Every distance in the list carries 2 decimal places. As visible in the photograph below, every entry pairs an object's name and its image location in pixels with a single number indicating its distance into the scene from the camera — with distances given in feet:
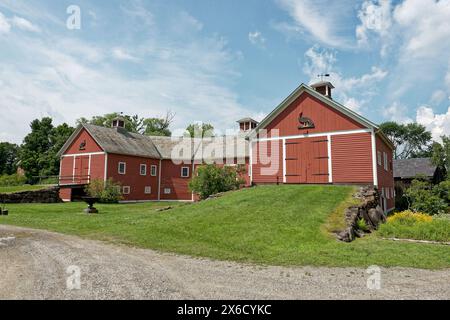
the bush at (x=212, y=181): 76.64
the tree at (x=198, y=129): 194.90
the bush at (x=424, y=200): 73.36
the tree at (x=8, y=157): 200.23
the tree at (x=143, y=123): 197.67
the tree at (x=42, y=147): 157.48
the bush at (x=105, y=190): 90.89
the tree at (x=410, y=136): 251.60
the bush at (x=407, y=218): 45.42
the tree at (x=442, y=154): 120.85
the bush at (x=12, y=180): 126.93
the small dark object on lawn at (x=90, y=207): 61.84
